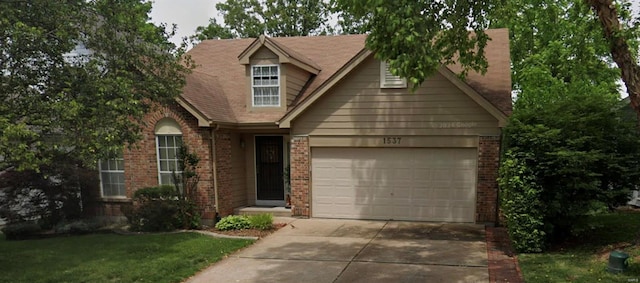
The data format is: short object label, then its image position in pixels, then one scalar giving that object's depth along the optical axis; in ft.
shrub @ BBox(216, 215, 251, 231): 35.68
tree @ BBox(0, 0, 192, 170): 22.07
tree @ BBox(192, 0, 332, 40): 91.61
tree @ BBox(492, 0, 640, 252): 24.77
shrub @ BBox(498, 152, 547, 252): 25.39
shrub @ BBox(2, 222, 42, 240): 34.71
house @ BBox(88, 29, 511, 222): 35.47
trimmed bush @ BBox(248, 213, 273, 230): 34.94
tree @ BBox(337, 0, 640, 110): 22.03
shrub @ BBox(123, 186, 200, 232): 35.32
